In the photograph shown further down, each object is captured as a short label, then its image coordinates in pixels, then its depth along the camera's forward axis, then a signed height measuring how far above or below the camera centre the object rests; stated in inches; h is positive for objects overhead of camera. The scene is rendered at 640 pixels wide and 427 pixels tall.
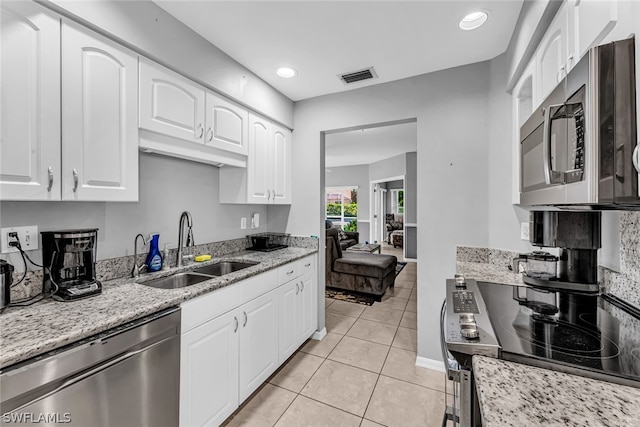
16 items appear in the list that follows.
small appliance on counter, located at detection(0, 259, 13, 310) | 43.3 -11.5
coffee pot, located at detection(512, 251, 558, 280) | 60.0 -11.5
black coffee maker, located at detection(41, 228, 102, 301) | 50.2 -10.2
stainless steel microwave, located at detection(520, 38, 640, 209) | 25.6 +8.7
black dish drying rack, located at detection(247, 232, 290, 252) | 105.7 -12.1
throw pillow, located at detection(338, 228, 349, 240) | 255.3 -22.1
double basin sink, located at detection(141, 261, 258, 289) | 70.4 -18.0
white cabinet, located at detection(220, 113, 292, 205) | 93.5 +14.6
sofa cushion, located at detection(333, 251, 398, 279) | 155.6 -30.9
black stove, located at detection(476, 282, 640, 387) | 28.9 -15.8
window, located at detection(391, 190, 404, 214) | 426.0 +17.1
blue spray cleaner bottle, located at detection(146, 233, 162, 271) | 70.0 -11.6
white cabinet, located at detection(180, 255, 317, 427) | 55.9 -32.5
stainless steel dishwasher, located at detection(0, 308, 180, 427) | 34.0 -24.8
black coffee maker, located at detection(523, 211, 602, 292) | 51.4 -6.0
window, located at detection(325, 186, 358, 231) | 364.8 +7.4
